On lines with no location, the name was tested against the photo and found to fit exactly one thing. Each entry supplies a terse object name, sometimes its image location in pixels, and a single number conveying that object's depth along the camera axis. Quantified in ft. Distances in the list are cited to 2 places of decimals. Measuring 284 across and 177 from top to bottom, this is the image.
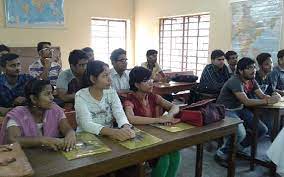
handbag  6.80
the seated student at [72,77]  9.96
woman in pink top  5.75
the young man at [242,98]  9.78
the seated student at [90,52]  12.63
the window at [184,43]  19.84
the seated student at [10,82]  9.12
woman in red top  6.86
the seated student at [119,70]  11.38
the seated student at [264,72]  11.82
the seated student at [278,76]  12.42
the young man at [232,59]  15.03
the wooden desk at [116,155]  4.49
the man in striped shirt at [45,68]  12.75
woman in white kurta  6.47
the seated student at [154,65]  15.48
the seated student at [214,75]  13.38
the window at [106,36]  24.32
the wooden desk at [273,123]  9.23
